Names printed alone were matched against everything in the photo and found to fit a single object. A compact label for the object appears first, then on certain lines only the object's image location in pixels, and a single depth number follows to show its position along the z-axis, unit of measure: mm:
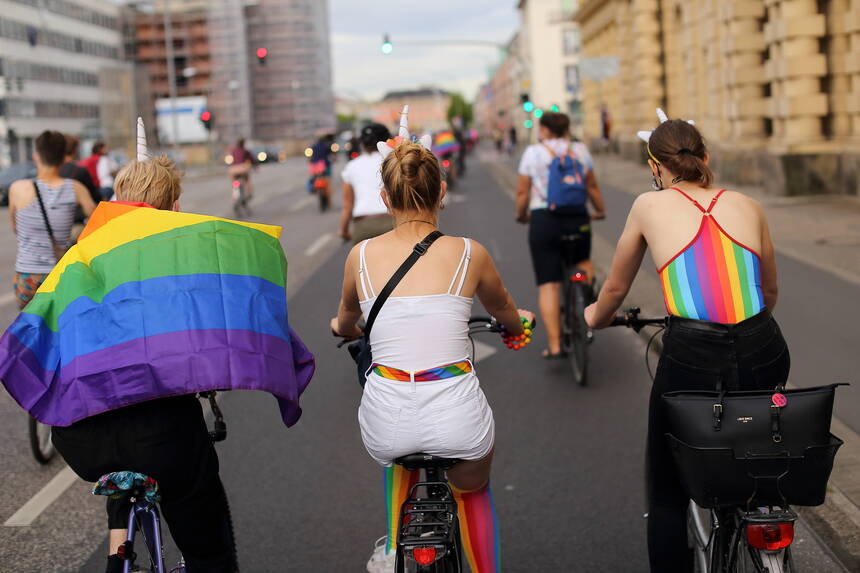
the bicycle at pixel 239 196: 24406
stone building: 20609
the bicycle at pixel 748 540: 3092
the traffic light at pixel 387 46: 43375
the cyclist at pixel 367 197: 7910
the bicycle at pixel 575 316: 7607
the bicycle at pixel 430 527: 3088
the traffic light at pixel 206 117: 39375
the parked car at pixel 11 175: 36375
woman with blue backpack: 7914
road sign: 26328
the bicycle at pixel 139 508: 3078
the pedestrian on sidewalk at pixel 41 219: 6496
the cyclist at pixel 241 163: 24266
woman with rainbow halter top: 3297
